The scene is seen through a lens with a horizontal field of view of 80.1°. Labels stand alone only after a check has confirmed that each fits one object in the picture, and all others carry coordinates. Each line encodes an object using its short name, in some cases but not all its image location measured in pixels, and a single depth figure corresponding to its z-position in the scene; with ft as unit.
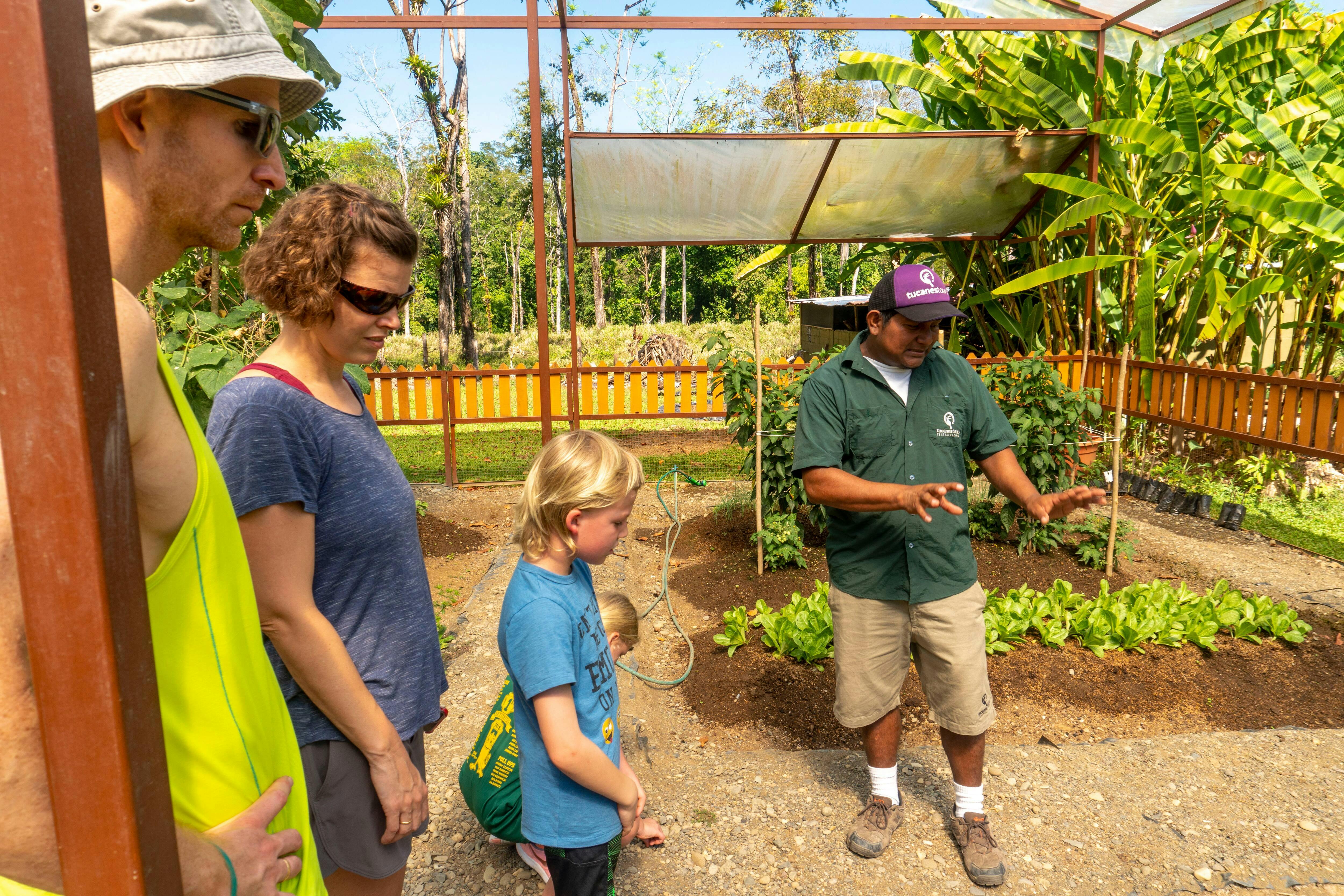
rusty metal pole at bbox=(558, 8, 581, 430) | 24.21
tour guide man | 8.95
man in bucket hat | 2.40
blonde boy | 5.49
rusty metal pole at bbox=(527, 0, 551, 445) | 22.57
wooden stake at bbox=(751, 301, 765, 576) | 18.58
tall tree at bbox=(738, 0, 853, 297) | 83.87
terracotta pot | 21.93
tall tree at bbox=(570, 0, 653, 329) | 104.27
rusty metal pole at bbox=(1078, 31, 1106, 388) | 25.21
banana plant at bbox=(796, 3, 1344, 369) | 24.29
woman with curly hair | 4.30
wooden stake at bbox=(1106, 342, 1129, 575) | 17.48
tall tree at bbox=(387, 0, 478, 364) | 64.08
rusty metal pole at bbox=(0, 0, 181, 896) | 1.55
